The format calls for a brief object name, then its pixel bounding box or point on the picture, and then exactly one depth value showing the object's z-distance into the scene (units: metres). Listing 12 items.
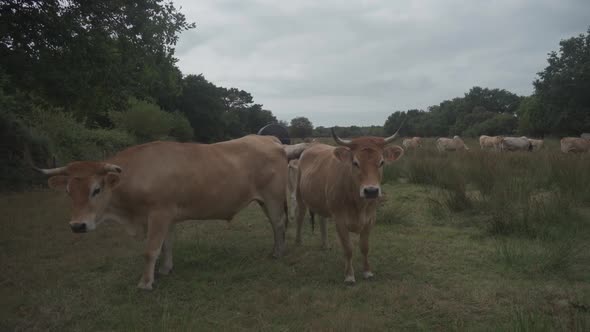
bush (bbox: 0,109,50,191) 12.66
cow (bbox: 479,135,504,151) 30.95
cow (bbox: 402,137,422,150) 26.06
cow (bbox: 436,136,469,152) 29.44
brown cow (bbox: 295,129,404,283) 4.94
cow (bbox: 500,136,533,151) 28.80
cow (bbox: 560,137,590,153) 21.53
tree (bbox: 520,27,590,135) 36.53
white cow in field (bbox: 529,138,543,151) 27.85
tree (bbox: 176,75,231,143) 49.53
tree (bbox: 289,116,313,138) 35.97
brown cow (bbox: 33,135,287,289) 5.04
